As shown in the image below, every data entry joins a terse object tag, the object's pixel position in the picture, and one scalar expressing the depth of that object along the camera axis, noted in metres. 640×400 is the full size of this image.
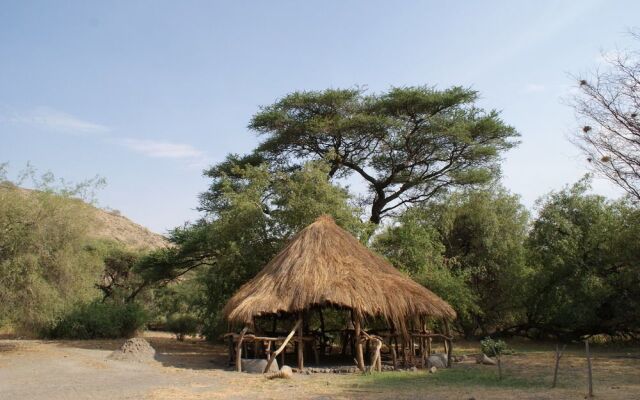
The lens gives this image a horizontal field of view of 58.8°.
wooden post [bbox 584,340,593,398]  8.91
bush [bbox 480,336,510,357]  13.59
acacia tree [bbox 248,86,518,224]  20.44
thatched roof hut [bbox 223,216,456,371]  12.98
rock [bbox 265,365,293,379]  11.62
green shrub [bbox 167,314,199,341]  25.86
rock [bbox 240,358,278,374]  12.83
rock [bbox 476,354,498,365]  14.39
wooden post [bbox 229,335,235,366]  14.33
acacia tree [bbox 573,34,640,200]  11.86
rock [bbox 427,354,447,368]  13.92
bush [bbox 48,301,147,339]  20.97
